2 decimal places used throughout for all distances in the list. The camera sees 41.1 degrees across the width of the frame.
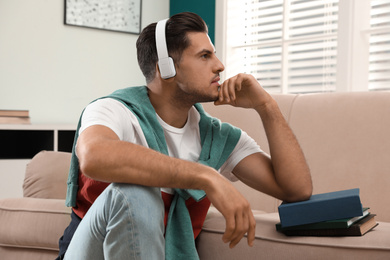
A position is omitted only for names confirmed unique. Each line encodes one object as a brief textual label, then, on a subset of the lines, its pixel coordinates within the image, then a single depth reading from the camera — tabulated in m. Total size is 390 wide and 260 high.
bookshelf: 3.27
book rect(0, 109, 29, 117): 3.24
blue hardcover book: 1.34
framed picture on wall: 3.97
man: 1.24
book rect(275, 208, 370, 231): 1.35
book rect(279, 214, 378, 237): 1.36
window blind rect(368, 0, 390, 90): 2.99
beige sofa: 1.89
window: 3.07
